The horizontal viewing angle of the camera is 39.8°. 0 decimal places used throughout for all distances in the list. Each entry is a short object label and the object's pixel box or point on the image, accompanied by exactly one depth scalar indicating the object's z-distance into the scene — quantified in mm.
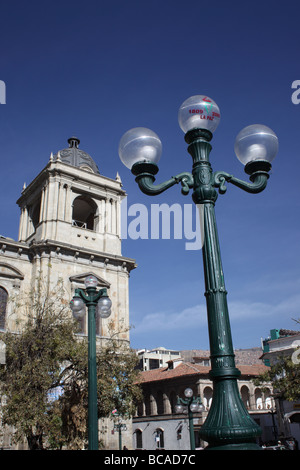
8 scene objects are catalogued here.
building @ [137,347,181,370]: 65062
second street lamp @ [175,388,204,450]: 16922
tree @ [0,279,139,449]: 14242
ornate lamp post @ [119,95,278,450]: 4176
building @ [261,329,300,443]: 34156
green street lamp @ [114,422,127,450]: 21588
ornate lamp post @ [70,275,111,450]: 7840
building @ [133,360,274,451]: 37281
